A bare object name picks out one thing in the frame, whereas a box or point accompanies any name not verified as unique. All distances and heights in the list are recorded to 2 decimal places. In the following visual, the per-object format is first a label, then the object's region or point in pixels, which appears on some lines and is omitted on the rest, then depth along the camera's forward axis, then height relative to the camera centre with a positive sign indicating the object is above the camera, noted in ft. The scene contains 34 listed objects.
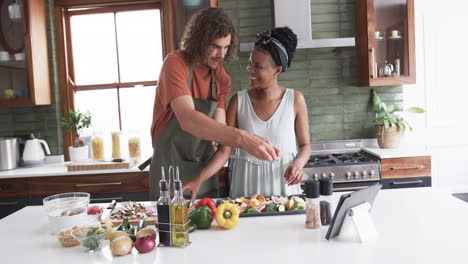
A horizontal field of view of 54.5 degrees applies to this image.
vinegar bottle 5.33 -1.29
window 13.67 +1.34
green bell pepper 5.80 -1.44
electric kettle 12.77 -1.10
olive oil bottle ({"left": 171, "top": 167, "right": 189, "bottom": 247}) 5.26 -1.33
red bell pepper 6.17 -1.37
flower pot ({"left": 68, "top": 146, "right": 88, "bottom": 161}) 12.86 -1.19
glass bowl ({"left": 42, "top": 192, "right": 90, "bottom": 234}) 5.96 -1.35
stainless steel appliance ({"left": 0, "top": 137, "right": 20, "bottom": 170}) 12.36 -1.08
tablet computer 5.13 -1.25
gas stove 11.27 -1.82
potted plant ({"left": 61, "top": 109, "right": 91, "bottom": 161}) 12.87 -0.47
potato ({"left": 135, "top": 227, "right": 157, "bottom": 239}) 5.35 -1.48
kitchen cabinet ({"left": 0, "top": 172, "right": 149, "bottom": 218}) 11.53 -1.90
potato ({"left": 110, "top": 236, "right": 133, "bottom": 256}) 5.05 -1.53
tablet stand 5.13 -1.47
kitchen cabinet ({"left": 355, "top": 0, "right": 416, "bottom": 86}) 12.14 +1.47
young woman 7.98 -0.35
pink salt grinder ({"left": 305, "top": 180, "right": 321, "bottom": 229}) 5.65 -1.30
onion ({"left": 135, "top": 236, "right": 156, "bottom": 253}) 5.12 -1.54
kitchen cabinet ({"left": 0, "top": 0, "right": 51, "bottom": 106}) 12.26 +1.62
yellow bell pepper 5.73 -1.41
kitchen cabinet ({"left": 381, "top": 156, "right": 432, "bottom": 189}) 11.33 -1.90
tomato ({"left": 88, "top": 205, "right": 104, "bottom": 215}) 6.55 -1.44
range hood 12.07 +2.24
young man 6.84 +0.02
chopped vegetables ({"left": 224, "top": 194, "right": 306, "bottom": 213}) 6.37 -1.45
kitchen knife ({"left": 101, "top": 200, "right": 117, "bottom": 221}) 6.46 -1.51
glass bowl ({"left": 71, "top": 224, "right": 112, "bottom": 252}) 5.16 -1.43
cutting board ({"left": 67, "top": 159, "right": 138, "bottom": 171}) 11.51 -1.42
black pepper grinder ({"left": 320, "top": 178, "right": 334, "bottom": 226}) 5.75 -1.31
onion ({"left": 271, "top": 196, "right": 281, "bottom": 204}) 6.52 -1.42
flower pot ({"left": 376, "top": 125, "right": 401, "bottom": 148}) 12.32 -1.10
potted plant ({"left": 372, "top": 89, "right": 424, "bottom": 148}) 12.32 -0.76
